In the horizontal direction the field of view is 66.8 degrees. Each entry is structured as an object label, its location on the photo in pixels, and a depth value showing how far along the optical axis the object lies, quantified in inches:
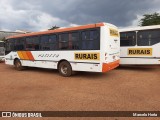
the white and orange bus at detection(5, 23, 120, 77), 245.8
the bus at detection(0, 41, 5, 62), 588.5
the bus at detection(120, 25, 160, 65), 314.0
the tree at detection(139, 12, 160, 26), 717.4
